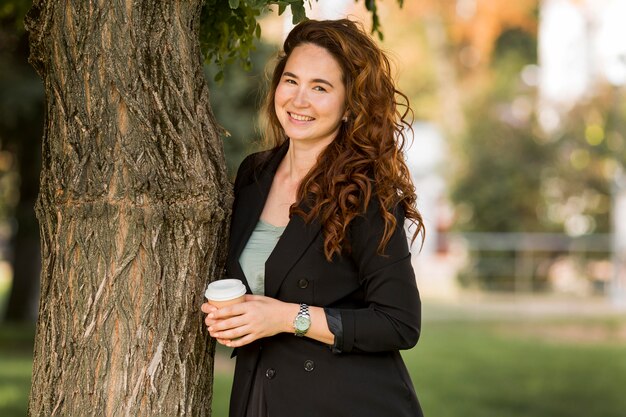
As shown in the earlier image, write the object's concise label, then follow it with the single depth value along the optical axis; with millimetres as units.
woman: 5844
